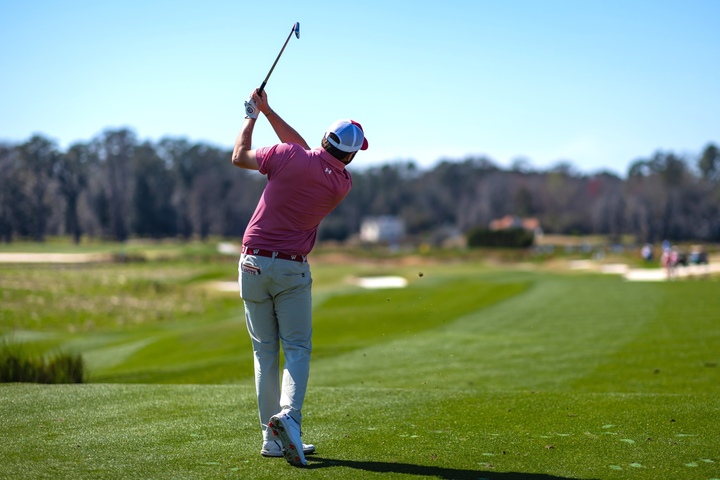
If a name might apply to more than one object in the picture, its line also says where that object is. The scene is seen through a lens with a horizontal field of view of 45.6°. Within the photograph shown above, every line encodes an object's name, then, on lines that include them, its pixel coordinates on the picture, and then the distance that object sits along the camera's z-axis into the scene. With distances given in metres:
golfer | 5.88
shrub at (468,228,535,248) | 86.44
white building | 124.35
